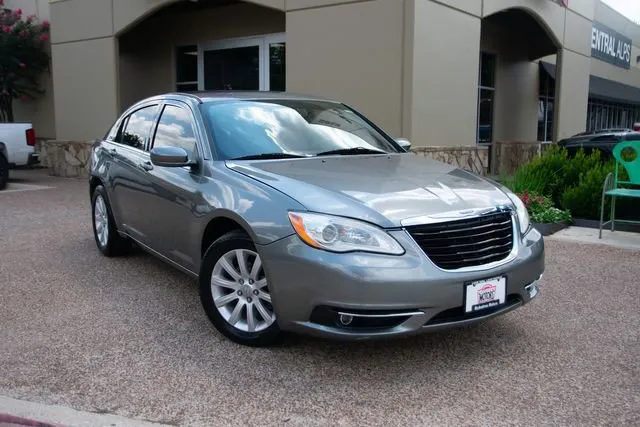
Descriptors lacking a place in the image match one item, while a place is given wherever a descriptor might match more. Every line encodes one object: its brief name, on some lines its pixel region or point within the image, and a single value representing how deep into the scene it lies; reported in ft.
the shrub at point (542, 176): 29.25
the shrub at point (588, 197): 27.53
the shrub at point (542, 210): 26.18
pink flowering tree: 55.84
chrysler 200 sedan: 11.27
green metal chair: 23.65
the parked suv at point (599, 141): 41.88
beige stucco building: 33.47
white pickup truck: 42.50
